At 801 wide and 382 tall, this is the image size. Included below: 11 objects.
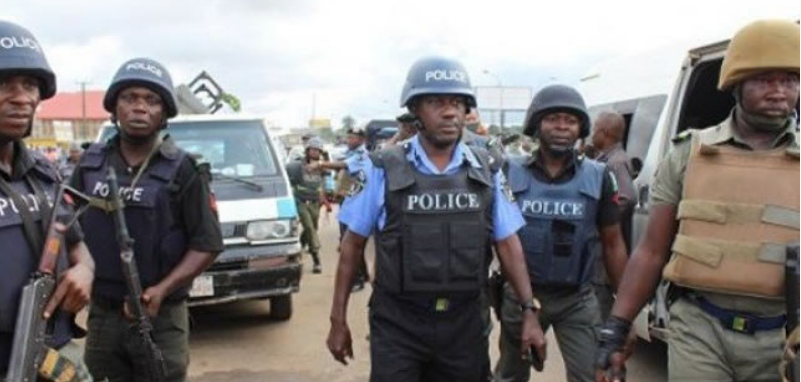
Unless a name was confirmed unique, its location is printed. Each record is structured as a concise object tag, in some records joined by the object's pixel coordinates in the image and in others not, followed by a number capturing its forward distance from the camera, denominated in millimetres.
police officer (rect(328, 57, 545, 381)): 3109
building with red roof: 71562
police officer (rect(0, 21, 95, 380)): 2270
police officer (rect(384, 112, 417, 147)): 6609
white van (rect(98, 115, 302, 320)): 6031
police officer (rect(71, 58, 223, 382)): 3236
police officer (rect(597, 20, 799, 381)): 2543
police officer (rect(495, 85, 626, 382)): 3795
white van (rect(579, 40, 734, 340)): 4782
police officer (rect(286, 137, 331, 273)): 9742
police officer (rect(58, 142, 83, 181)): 11066
